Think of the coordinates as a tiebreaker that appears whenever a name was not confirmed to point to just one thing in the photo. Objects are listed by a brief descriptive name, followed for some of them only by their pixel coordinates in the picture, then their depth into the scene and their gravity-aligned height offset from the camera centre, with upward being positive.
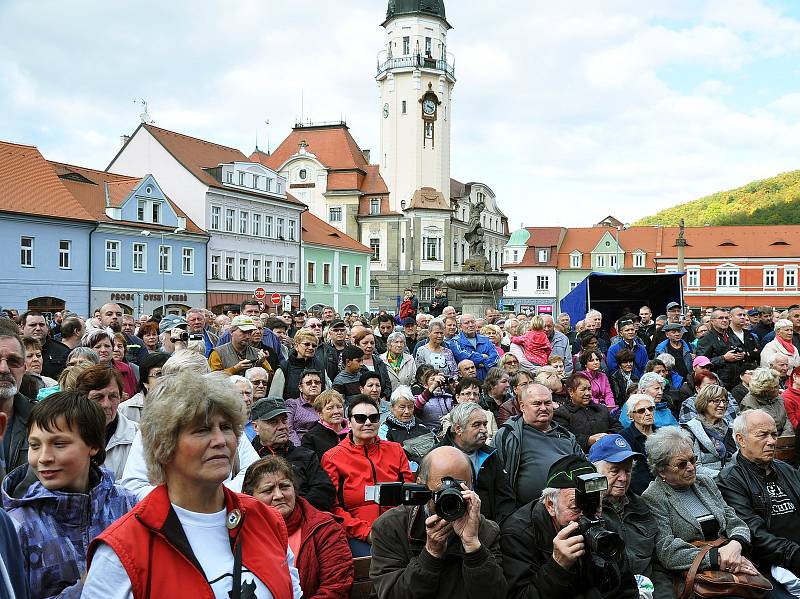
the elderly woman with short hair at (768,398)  7.65 -1.12
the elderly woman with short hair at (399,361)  9.70 -0.96
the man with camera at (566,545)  3.61 -1.37
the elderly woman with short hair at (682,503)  5.07 -1.53
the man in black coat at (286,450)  5.30 -1.27
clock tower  61.50 +16.43
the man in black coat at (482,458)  5.00 -1.23
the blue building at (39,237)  30.80 +2.33
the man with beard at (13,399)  4.54 -0.73
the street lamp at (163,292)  38.34 -0.13
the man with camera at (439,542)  3.35 -1.27
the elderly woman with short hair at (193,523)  2.38 -0.83
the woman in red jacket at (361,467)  5.41 -1.39
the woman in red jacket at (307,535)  4.37 -1.56
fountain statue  20.97 +0.28
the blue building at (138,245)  35.09 +2.37
